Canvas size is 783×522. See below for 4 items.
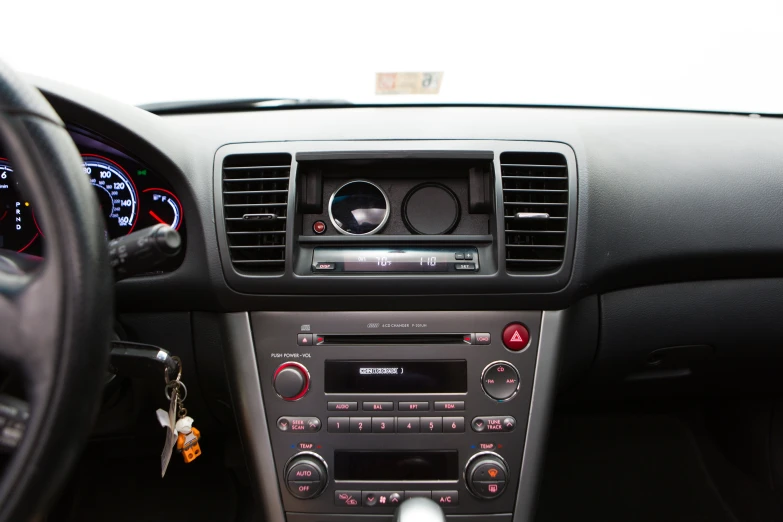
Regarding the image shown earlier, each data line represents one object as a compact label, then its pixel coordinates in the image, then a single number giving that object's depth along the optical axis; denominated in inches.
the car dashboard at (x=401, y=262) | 17.1
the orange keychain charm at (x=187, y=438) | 15.9
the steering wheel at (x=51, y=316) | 8.9
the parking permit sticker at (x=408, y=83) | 21.5
